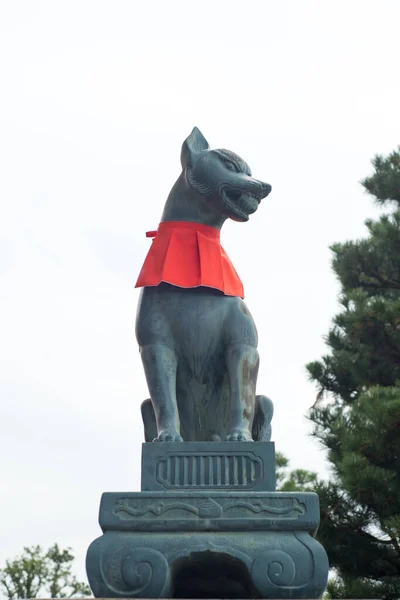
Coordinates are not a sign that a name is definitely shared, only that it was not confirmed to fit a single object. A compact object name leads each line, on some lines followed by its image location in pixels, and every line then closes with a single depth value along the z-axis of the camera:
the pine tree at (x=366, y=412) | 10.01
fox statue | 5.03
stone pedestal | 4.29
